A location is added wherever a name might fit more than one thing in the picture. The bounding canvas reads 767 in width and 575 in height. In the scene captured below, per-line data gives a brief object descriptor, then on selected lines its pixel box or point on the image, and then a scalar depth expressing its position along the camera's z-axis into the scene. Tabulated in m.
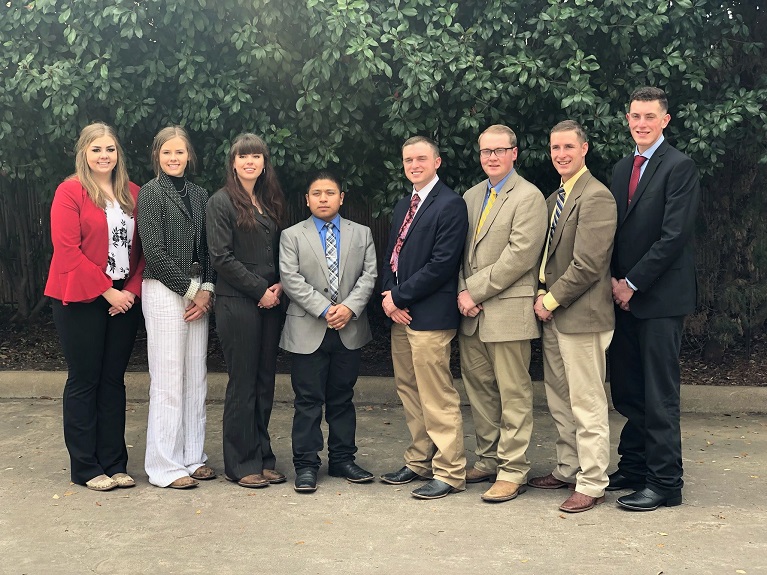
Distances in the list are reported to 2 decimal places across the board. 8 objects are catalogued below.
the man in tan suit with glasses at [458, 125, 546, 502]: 5.11
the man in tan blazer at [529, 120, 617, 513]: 4.98
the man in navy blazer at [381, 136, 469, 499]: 5.21
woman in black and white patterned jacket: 5.34
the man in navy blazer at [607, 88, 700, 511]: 4.91
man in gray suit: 5.42
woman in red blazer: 5.24
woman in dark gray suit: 5.35
